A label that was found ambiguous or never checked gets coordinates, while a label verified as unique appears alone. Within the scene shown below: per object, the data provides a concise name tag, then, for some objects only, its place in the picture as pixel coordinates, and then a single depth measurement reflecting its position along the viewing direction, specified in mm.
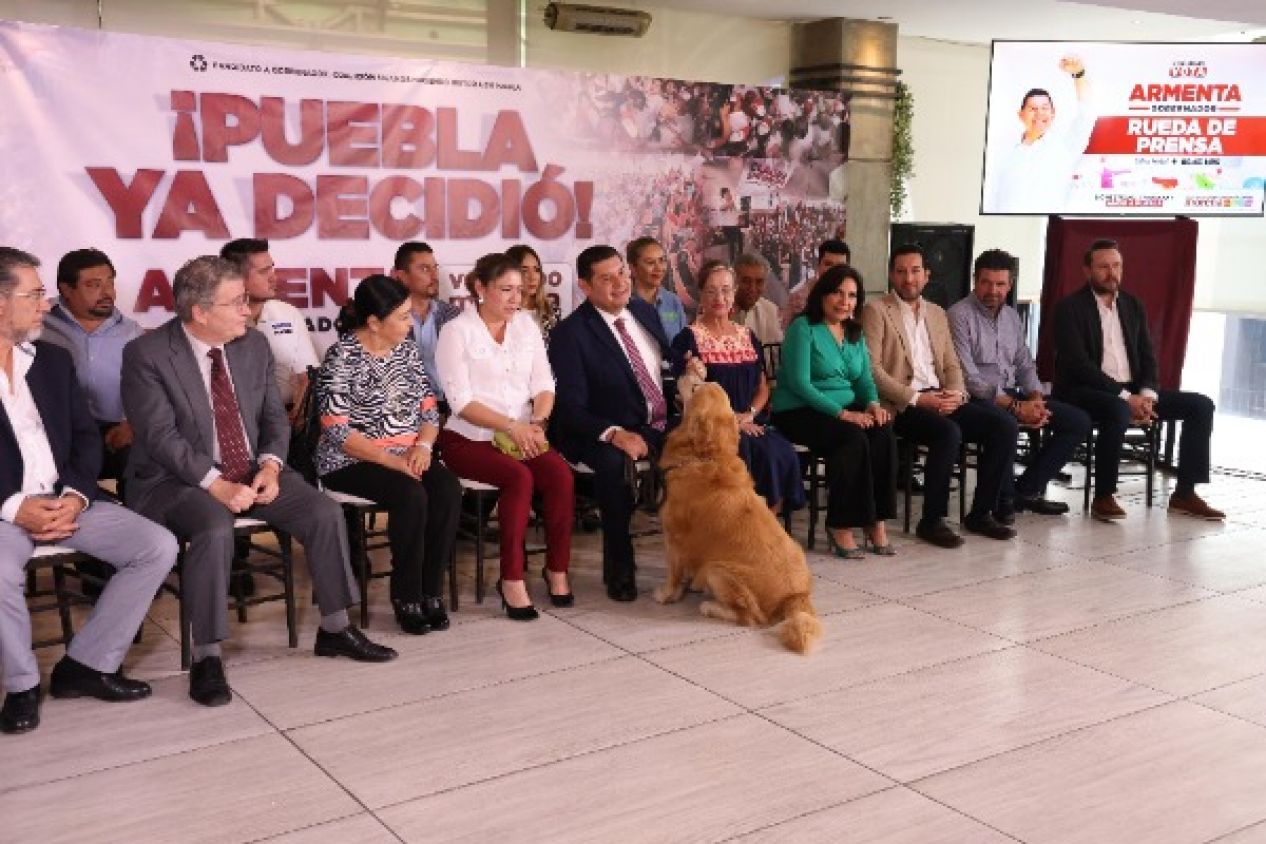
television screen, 7273
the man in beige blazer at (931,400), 5855
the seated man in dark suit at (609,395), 4875
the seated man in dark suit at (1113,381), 6340
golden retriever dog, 4461
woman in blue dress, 5301
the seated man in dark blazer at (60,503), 3615
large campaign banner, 5223
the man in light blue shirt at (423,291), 5578
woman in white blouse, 4625
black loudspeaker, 8297
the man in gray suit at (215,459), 3814
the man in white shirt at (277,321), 5059
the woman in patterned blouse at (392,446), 4320
